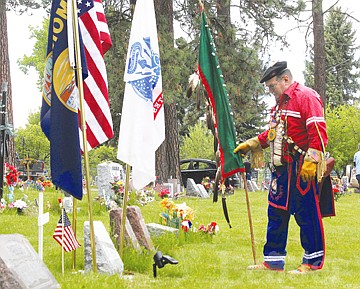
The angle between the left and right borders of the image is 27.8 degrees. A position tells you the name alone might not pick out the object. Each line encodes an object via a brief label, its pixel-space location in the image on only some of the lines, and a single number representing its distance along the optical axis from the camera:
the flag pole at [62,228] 6.32
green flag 7.55
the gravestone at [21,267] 4.49
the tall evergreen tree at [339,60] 54.00
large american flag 7.06
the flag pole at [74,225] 6.86
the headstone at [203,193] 20.81
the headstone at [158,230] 9.21
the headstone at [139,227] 7.84
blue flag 6.36
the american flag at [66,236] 6.37
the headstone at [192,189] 20.94
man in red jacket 6.95
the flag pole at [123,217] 6.86
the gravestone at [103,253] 6.38
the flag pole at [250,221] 7.48
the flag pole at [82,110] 6.31
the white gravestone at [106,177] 15.95
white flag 6.86
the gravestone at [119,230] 7.41
